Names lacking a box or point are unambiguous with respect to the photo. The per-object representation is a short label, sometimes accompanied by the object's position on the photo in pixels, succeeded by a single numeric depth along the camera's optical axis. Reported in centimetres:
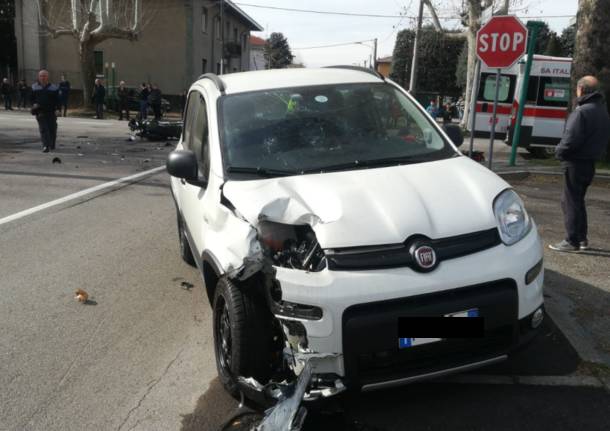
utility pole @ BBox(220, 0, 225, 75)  4428
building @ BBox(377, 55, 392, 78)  10616
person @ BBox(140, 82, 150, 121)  2797
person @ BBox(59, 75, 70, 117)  2802
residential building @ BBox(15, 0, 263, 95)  3997
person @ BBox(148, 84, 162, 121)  2812
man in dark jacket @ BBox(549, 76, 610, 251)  599
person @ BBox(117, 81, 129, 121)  2909
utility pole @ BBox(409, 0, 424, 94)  3125
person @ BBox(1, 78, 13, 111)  3108
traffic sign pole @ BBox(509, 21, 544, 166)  1245
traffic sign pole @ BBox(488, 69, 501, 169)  873
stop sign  884
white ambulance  1794
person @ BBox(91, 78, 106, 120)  2884
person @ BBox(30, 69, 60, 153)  1448
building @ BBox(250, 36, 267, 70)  8225
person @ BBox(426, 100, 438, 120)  2517
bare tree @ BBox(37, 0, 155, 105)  3275
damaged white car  291
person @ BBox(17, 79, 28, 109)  3272
